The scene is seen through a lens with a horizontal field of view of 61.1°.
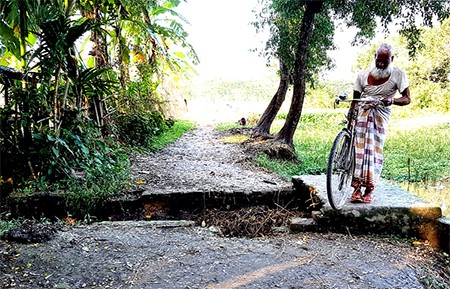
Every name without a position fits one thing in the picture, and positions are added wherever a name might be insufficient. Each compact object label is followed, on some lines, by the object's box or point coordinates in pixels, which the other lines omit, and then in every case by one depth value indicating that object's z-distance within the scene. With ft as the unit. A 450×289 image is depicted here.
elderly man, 11.73
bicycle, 11.57
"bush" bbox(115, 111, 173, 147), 23.76
